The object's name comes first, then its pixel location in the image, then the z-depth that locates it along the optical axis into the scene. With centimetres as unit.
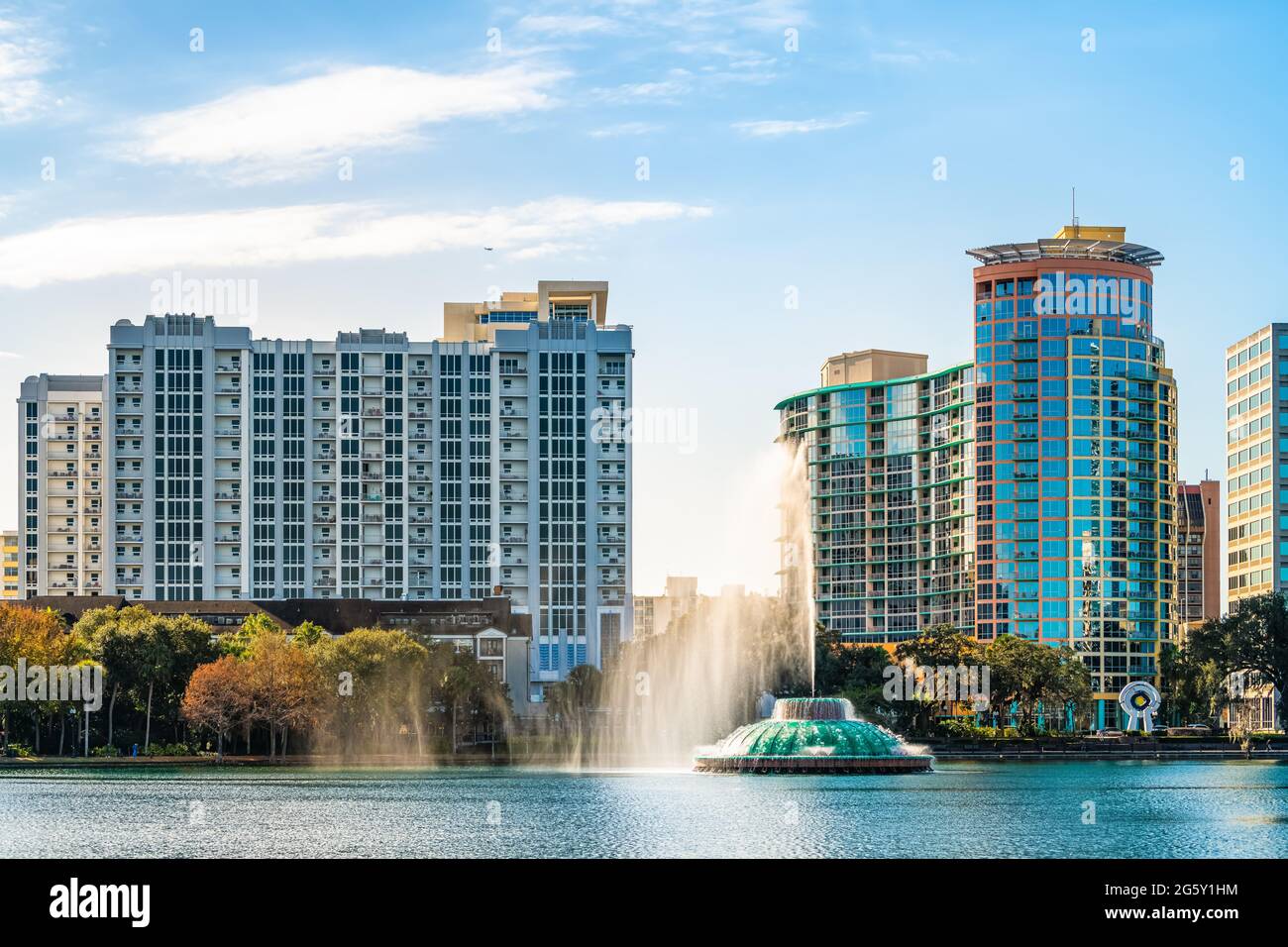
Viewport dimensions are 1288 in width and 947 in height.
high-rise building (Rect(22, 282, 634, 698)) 19775
